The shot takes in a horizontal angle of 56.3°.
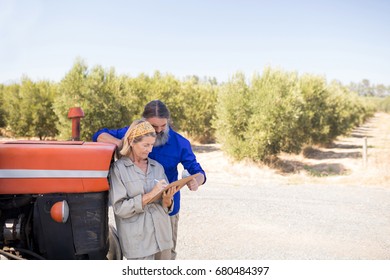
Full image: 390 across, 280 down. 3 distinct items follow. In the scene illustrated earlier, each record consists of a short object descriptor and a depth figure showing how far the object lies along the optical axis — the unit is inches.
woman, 86.6
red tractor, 85.0
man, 101.4
